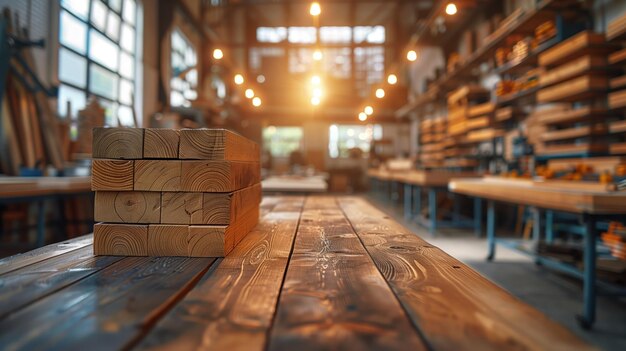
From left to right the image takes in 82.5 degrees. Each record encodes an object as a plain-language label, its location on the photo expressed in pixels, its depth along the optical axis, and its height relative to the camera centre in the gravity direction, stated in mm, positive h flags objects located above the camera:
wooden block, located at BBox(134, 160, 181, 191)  966 -20
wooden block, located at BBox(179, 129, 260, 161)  966 +66
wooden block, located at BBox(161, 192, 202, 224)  973 -110
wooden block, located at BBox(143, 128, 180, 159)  968 +65
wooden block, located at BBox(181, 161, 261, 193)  962 -20
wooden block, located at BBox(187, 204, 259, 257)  960 -196
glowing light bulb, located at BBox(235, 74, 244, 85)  6391 +1636
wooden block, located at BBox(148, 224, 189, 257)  969 -196
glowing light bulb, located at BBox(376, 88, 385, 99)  7613 +1722
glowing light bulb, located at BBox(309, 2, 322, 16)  4017 +1859
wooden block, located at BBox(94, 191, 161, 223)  980 -109
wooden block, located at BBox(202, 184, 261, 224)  972 -107
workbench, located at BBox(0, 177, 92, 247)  2445 -194
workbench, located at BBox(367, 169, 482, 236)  5191 -256
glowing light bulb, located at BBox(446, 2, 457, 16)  4109 +1922
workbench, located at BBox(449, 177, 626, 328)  1744 -156
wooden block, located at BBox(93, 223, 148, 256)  979 -201
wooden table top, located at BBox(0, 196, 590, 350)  516 -240
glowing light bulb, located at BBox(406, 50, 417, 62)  5504 +1824
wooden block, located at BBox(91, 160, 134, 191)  971 -23
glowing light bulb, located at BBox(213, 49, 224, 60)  5680 +1840
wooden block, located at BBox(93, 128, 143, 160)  968 +60
